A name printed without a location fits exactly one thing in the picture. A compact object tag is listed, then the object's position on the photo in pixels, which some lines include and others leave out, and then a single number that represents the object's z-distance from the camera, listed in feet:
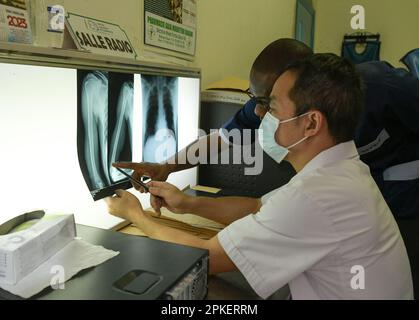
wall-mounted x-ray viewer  2.75
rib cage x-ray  4.32
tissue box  2.15
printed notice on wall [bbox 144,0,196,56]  4.75
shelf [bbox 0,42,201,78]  2.62
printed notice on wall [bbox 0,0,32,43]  2.74
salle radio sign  3.51
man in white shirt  2.71
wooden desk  2.83
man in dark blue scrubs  4.17
